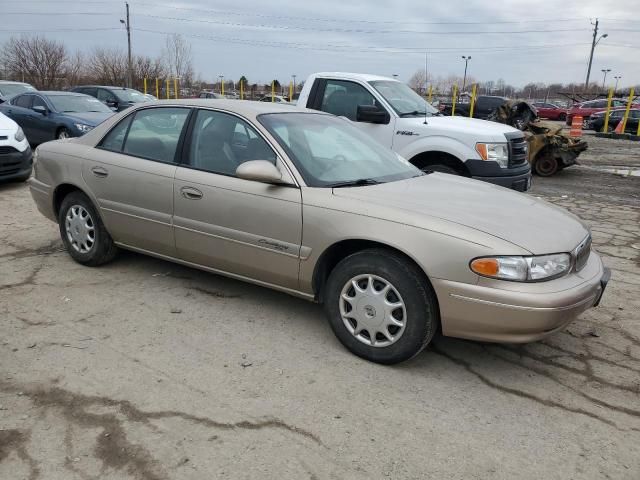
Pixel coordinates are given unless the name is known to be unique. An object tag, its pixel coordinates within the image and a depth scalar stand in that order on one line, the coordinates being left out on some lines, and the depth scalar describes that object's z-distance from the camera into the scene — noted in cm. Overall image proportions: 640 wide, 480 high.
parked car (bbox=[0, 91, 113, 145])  1167
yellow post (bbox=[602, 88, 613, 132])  2071
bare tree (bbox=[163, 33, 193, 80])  4518
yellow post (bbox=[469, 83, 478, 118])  2131
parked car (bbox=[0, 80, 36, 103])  1615
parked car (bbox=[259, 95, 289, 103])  2485
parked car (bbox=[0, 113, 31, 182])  809
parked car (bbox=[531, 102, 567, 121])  3828
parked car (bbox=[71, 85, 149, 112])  1668
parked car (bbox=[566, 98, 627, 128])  3361
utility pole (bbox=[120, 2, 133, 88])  3847
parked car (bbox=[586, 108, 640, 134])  2191
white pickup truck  659
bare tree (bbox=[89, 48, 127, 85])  4025
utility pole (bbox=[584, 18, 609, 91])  5955
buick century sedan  299
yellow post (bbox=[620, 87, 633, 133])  2026
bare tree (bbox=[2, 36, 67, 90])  3922
